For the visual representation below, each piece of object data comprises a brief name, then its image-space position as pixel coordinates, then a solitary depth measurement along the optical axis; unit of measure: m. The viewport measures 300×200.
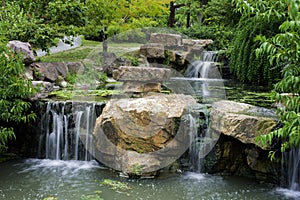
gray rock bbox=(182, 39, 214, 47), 15.55
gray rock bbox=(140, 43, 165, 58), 13.89
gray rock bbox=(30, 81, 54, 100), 8.10
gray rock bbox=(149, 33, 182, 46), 15.37
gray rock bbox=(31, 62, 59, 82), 9.86
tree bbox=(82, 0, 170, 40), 11.95
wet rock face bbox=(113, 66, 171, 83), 8.05
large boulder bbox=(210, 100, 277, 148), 6.00
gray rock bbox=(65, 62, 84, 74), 11.26
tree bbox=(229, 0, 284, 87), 9.94
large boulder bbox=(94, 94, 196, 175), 6.40
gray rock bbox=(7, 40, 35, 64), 8.48
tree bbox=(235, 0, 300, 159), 3.07
